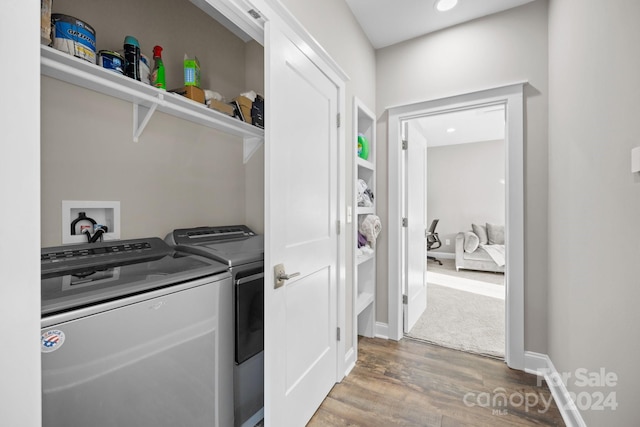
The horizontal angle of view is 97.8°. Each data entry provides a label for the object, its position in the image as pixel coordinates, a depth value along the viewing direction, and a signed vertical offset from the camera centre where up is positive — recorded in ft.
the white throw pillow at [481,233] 18.51 -1.35
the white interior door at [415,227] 8.66 -0.49
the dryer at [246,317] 4.33 -1.67
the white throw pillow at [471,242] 17.19 -1.82
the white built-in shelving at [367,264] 8.05 -1.53
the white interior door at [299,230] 4.00 -0.29
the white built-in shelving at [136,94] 3.56 +1.94
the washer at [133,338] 2.52 -1.34
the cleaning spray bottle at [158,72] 4.76 +2.42
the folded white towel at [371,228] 7.89 -0.42
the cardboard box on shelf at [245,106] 6.27 +2.44
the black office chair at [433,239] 19.87 -1.94
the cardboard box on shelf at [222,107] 5.52 +2.17
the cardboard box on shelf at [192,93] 5.22 +2.29
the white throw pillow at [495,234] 18.35 -1.42
